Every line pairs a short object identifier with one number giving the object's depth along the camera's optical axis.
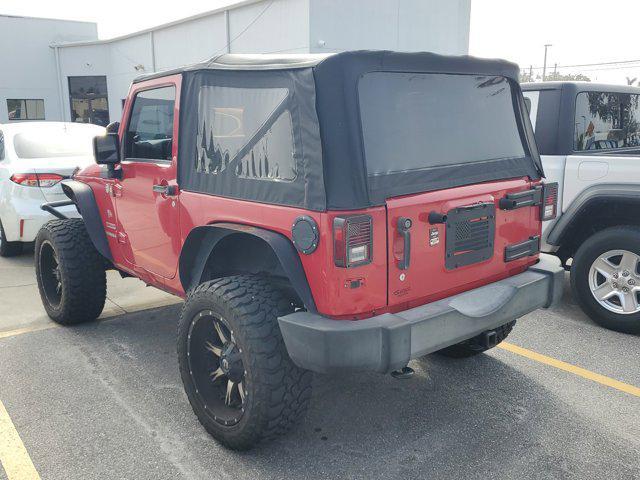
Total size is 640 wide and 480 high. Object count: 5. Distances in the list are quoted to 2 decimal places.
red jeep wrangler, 2.60
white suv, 4.55
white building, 19.27
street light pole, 61.96
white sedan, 6.27
